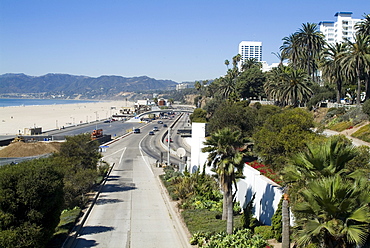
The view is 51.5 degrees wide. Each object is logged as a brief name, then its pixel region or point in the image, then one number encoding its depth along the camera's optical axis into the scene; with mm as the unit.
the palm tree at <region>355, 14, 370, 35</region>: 62391
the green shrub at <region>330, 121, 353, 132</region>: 41894
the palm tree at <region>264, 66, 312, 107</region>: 55688
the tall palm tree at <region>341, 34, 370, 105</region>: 46531
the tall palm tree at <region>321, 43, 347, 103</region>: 52812
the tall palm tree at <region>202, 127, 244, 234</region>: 19172
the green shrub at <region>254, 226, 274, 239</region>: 18016
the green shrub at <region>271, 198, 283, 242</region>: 17438
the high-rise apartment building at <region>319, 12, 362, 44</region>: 192875
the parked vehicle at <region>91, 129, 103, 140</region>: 80169
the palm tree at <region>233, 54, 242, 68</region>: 144125
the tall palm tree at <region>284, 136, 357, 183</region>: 12156
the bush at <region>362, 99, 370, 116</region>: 38588
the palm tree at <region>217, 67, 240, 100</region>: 96500
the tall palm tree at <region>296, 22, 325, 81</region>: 78250
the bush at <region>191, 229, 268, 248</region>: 16969
